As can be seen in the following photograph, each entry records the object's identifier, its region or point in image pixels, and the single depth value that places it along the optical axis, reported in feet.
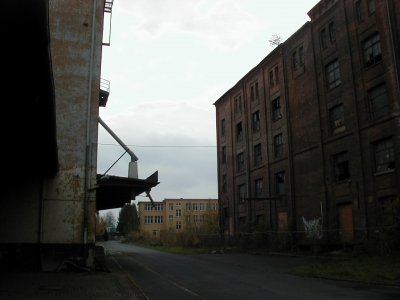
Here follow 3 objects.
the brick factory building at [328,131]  93.81
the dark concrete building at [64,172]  67.77
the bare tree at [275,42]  148.87
